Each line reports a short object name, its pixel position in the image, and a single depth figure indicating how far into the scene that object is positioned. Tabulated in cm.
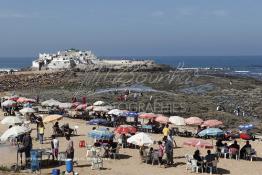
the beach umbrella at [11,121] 2565
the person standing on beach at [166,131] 2495
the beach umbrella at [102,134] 2244
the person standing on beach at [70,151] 1964
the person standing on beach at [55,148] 2049
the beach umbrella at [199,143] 2073
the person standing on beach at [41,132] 2488
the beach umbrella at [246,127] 2852
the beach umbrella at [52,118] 2680
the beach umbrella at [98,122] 3061
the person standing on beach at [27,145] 1953
